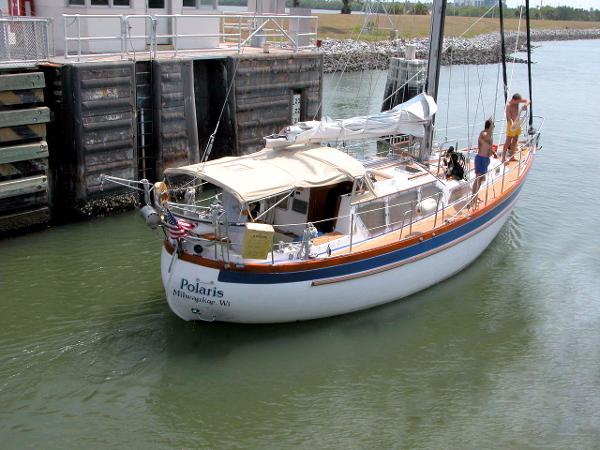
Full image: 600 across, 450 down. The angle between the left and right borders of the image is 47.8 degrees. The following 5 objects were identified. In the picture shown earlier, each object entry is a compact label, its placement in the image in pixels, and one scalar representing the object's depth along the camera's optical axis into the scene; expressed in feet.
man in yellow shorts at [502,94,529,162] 53.47
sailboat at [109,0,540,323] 35.35
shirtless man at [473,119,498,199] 46.47
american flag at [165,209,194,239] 35.06
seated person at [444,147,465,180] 47.37
